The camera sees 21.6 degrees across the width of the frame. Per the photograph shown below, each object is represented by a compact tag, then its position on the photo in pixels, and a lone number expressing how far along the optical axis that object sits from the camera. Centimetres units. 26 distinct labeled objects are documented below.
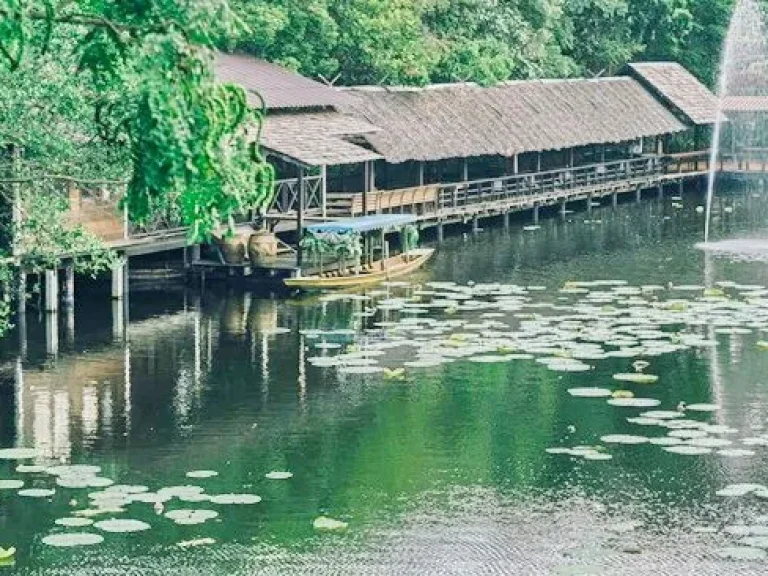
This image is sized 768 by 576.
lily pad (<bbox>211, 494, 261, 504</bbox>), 2531
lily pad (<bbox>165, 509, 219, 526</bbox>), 2433
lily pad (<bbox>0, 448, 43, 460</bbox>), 2775
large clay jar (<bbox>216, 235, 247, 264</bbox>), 4466
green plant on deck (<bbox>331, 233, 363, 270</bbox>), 4438
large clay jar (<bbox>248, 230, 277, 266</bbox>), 4459
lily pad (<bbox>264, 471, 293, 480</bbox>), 2666
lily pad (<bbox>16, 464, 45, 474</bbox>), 2681
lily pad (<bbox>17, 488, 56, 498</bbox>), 2549
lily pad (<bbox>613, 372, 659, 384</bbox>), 3325
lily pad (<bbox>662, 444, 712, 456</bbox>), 2806
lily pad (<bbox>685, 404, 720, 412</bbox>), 3116
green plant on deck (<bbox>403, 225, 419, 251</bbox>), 4769
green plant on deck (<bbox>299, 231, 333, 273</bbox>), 4412
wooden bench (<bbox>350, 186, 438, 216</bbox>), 4975
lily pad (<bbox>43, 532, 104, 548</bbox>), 2338
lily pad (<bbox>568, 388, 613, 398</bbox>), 3200
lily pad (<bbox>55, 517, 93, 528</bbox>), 2411
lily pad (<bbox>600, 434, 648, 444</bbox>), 2880
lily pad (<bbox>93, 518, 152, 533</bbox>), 2391
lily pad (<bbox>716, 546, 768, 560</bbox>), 2294
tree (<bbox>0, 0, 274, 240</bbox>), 1434
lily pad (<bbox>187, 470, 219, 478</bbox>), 2669
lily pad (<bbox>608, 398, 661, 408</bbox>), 3133
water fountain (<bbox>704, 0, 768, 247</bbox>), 7200
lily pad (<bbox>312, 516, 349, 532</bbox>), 2419
